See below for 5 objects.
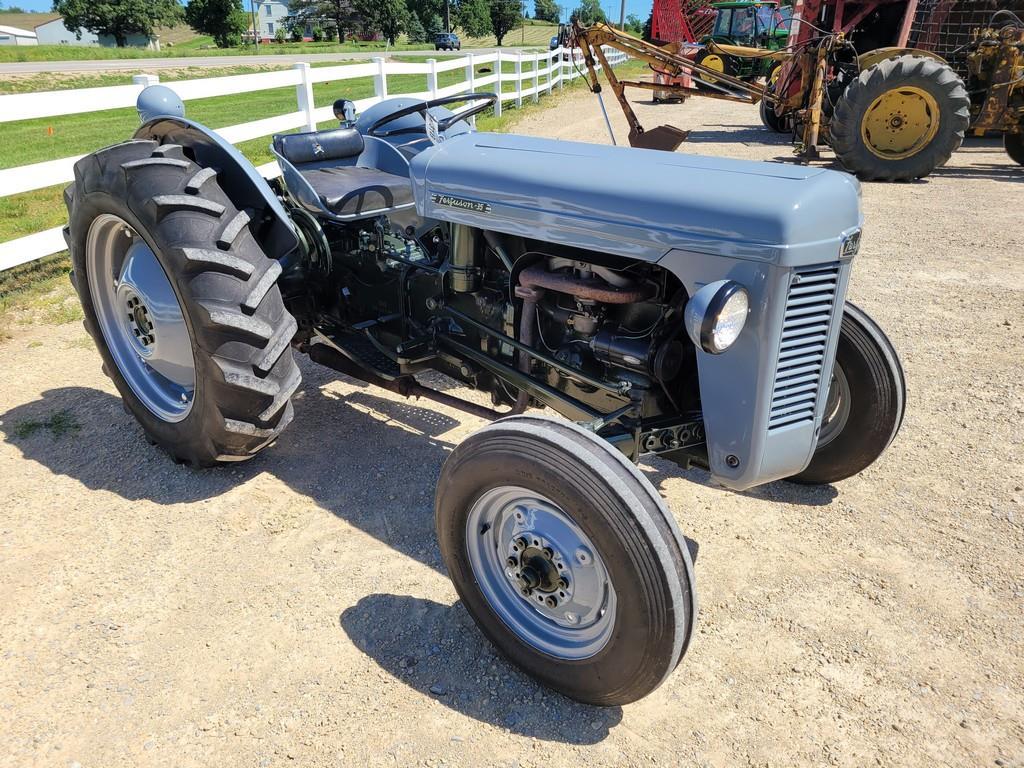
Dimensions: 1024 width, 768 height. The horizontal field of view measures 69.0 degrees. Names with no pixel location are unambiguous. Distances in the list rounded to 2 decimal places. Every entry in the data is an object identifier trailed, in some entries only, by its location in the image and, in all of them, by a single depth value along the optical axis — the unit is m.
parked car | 47.94
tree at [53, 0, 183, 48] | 54.59
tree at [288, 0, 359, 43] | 71.24
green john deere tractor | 18.84
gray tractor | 2.04
